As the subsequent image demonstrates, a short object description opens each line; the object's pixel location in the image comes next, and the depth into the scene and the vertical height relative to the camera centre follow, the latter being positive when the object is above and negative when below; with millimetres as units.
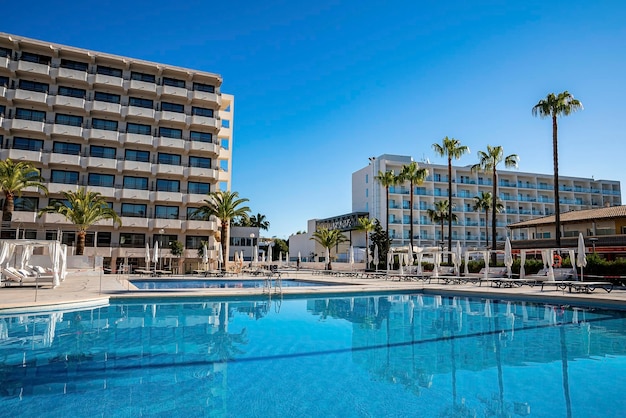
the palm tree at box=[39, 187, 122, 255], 32750 +2713
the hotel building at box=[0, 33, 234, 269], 38250 +10494
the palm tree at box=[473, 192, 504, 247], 53559 +6684
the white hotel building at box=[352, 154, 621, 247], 58531 +8634
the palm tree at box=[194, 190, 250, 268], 36094 +3441
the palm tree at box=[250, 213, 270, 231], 82706 +5409
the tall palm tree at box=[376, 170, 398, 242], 44825 +7890
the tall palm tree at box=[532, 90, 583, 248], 28895 +10513
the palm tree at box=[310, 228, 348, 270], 47250 +1461
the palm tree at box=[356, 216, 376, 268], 49131 +3104
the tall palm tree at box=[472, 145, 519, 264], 35812 +8471
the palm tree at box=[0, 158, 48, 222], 30438 +4521
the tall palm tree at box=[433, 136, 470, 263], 38438 +9824
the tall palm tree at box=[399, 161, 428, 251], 42375 +8106
